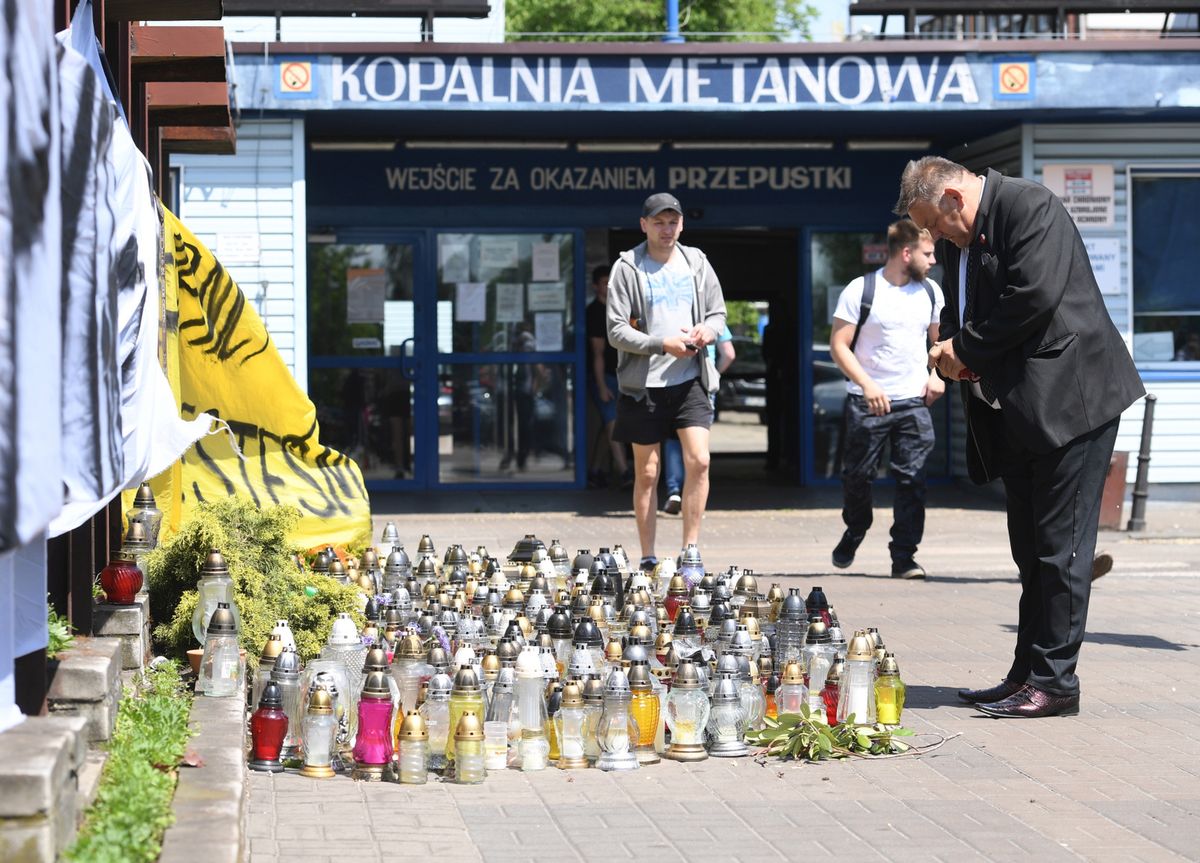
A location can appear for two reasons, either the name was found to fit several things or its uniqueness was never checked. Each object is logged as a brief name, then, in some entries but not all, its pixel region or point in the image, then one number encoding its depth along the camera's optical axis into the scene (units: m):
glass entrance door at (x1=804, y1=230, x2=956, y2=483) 16.75
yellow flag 8.54
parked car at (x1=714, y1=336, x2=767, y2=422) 31.19
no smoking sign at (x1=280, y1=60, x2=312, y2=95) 14.07
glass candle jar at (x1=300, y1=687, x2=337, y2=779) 5.44
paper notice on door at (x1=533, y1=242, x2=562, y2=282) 16.47
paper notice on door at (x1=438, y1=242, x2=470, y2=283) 16.31
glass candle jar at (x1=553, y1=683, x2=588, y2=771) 5.58
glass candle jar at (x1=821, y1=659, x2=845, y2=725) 6.02
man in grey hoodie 9.59
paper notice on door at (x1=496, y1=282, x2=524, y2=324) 16.42
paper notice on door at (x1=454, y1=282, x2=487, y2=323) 16.33
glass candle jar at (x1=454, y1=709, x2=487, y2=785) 5.32
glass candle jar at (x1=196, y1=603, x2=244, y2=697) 5.66
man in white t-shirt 10.20
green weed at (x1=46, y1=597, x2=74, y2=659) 4.50
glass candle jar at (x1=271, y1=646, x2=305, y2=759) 5.55
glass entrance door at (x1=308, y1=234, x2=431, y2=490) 16.16
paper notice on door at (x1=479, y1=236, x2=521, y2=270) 16.38
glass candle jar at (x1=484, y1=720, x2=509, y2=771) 5.57
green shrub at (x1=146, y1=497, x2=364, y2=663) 6.44
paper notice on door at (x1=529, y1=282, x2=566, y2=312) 16.45
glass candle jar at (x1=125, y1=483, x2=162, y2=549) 6.61
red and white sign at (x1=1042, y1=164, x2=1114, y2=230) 15.26
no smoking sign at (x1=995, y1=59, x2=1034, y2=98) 14.45
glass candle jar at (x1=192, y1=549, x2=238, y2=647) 6.14
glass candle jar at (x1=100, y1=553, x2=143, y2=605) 5.65
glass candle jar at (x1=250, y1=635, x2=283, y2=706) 5.82
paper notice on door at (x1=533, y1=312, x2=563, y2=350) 16.52
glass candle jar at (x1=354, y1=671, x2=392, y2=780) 5.37
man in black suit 6.31
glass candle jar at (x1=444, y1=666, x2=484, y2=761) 5.40
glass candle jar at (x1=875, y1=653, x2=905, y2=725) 6.03
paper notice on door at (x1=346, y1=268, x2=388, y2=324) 16.20
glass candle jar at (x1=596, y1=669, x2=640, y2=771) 5.52
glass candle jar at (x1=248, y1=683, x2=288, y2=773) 5.45
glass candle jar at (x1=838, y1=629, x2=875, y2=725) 5.98
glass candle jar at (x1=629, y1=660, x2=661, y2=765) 5.64
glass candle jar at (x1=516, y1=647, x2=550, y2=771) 5.57
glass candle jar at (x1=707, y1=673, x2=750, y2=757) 5.78
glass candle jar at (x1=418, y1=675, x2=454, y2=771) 5.49
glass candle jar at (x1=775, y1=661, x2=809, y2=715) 6.09
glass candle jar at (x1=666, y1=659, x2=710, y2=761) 5.72
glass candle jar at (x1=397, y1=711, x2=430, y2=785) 5.32
